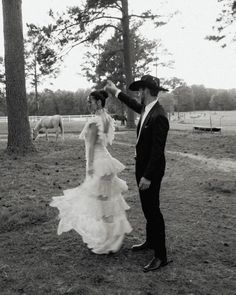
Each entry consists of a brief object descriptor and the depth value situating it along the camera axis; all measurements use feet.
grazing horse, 67.26
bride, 16.55
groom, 14.56
